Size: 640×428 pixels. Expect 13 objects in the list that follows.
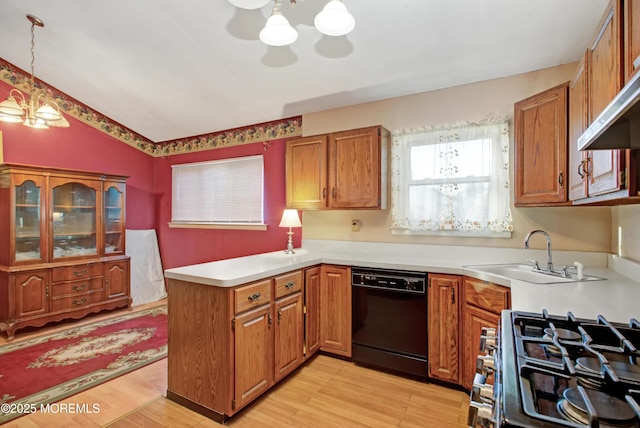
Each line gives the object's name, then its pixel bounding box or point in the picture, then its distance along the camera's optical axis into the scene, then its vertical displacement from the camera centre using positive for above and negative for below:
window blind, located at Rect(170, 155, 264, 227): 4.07 +0.27
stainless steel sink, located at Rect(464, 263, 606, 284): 1.97 -0.41
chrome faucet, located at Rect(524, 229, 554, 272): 2.13 -0.29
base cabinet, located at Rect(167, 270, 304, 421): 1.92 -0.84
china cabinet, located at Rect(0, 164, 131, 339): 3.31 -0.38
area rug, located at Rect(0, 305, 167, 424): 2.24 -1.27
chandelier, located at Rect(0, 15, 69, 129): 2.55 +0.81
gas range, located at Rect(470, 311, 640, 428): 0.60 -0.38
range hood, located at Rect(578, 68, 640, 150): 0.65 +0.23
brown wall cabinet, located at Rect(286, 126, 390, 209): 2.88 +0.40
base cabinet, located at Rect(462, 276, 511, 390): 2.02 -0.66
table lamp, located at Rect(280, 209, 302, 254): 3.16 -0.09
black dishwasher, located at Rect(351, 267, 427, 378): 2.40 -0.84
